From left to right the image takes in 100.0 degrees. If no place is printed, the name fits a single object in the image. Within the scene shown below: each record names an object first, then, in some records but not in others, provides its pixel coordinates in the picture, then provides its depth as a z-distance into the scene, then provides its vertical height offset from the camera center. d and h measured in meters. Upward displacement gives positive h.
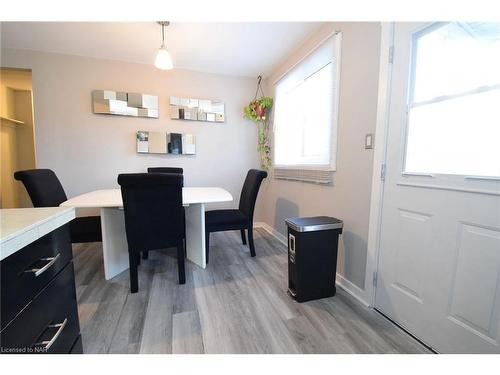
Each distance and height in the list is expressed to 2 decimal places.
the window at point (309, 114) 1.93 +0.60
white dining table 1.86 -0.59
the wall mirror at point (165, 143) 2.92 +0.30
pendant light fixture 2.04 +1.04
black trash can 1.57 -0.68
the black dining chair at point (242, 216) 2.21 -0.57
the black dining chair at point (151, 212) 1.63 -0.40
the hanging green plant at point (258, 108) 3.11 +0.86
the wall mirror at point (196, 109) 3.01 +0.81
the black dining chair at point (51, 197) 1.76 -0.32
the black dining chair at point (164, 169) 2.79 -0.07
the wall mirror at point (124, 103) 2.73 +0.80
